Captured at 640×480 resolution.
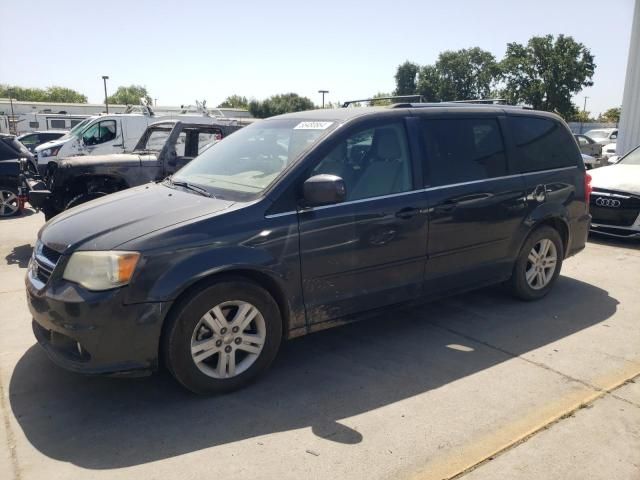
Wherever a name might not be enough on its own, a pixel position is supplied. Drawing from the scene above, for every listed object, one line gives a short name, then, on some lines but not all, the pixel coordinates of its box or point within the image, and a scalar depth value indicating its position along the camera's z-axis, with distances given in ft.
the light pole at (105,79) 166.81
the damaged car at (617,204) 24.36
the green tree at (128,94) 356.24
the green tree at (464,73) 244.42
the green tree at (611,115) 200.54
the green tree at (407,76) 281.33
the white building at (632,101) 49.01
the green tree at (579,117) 159.63
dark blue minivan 10.00
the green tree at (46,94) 331.77
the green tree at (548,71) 151.64
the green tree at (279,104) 227.20
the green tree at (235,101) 309.01
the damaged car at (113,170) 24.45
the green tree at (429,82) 249.14
